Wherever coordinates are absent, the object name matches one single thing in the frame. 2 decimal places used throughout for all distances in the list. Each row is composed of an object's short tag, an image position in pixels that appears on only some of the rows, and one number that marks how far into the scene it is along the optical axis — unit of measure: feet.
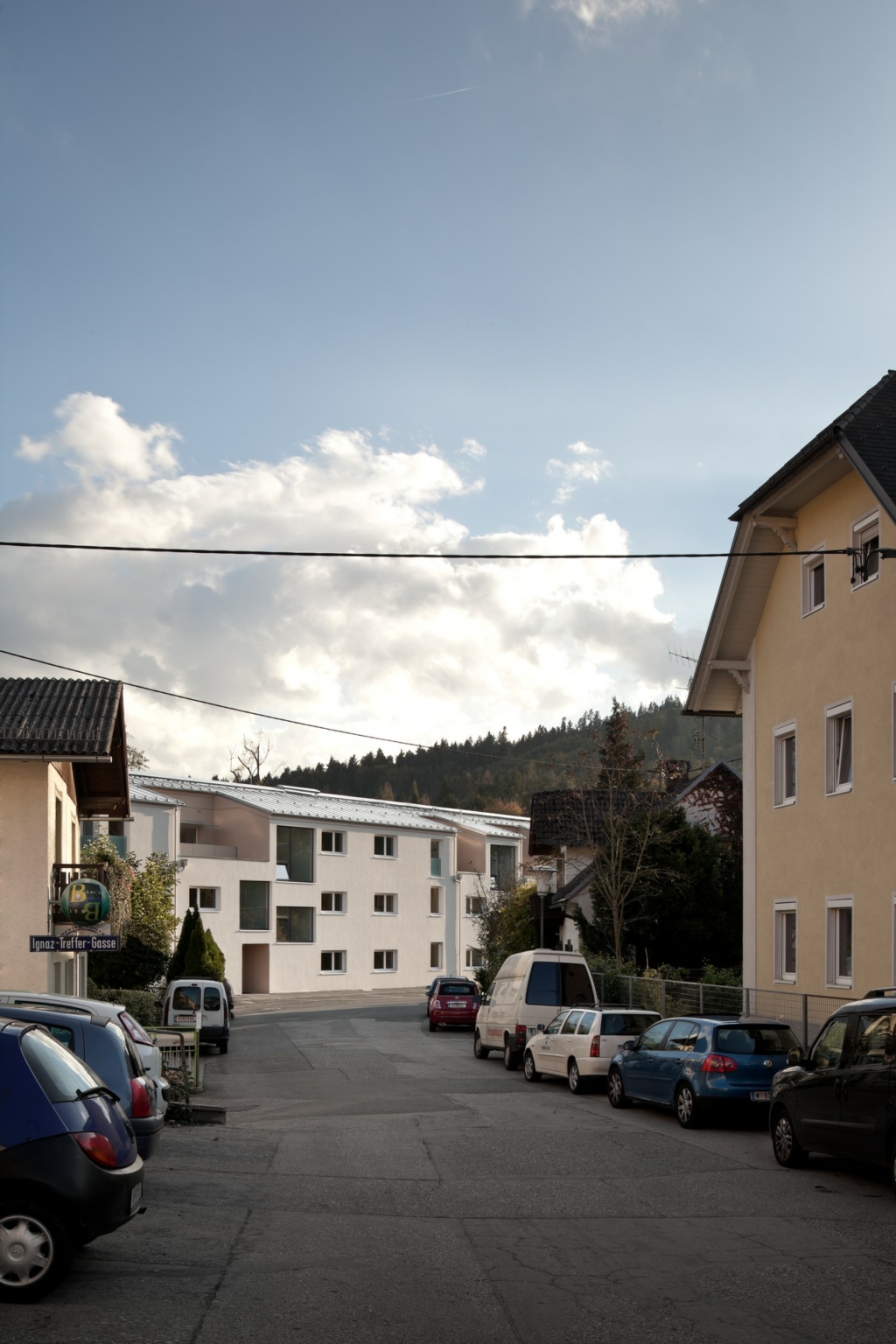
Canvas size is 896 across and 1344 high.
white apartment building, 200.75
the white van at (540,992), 96.37
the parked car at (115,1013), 44.91
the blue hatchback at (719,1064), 59.00
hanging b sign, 76.56
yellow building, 70.38
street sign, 72.95
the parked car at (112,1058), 39.73
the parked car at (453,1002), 136.15
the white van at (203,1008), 109.81
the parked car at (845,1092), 40.70
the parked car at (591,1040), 77.15
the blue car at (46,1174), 25.96
